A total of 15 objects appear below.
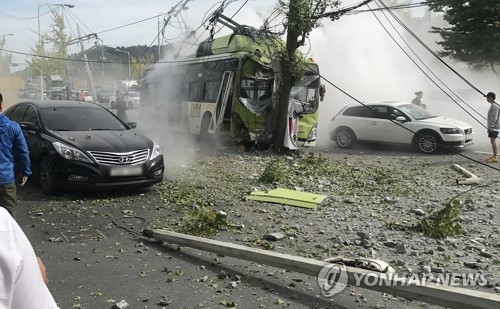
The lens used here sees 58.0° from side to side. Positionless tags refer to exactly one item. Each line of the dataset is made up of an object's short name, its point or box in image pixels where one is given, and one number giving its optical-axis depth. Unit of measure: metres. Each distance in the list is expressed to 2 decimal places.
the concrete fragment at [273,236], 5.63
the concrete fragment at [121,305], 3.79
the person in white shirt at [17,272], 1.18
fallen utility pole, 3.33
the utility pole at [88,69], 41.38
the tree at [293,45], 11.86
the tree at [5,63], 53.94
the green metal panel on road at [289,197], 7.44
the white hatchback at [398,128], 13.72
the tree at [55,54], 46.22
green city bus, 13.52
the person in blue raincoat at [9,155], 4.72
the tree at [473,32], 20.20
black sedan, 7.35
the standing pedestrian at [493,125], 11.93
